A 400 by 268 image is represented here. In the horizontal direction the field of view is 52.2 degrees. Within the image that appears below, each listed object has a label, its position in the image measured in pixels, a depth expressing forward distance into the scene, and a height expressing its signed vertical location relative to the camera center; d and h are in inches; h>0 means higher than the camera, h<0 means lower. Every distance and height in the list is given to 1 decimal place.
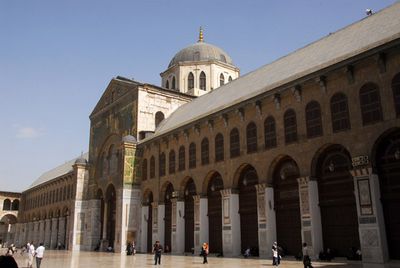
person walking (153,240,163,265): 831.7 -29.7
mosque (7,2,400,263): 758.5 +193.2
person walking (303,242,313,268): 608.4 -37.1
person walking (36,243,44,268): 756.6 -28.2
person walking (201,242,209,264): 848.3 -30.5
